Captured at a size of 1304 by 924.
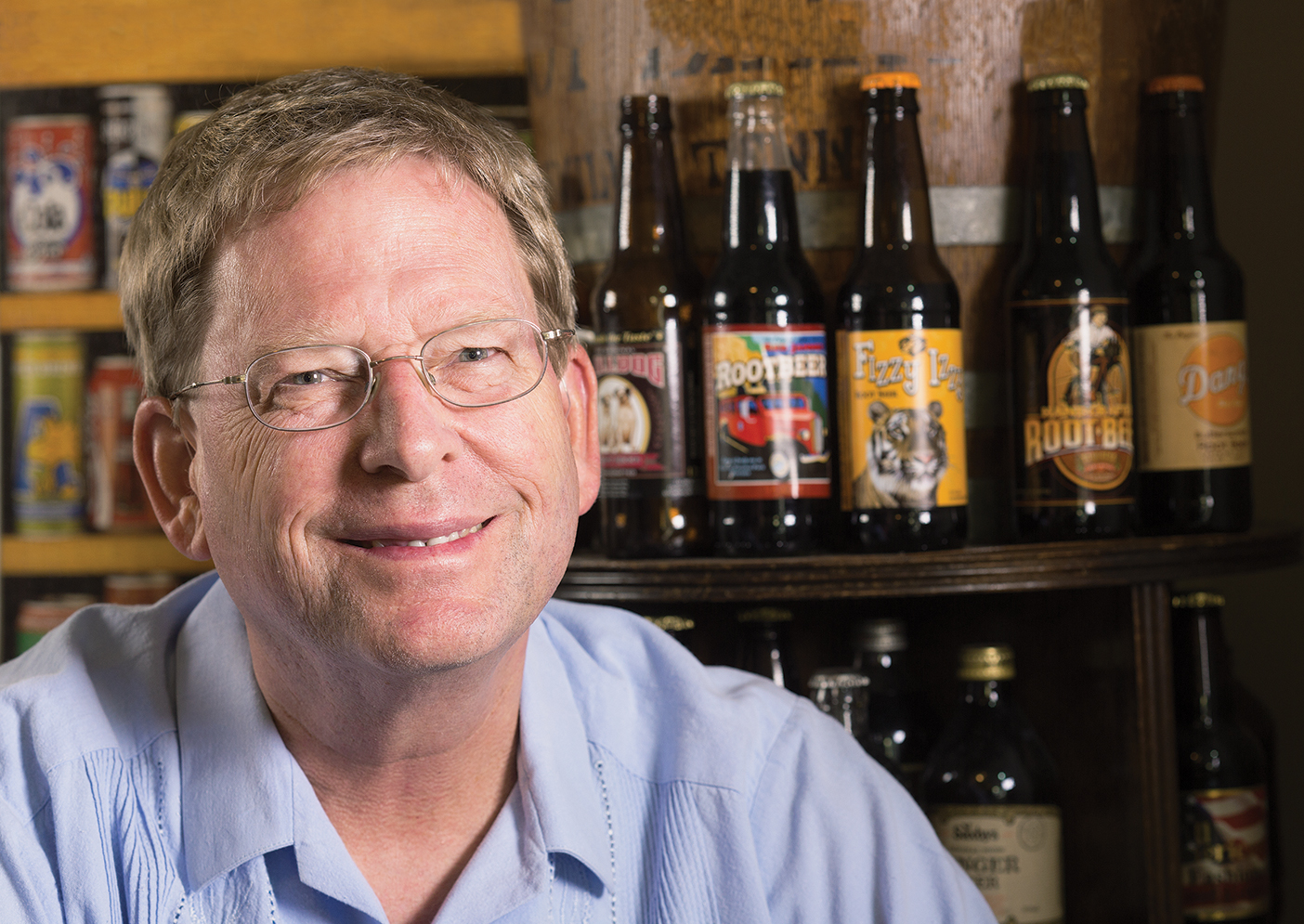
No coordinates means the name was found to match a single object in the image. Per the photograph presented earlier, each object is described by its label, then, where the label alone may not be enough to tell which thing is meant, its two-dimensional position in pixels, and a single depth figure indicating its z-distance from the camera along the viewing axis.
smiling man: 1.19
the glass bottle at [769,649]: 1.45
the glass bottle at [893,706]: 1.42
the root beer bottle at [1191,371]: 1.39
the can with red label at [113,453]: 1.68
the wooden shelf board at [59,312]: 1.67
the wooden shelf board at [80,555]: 1.68
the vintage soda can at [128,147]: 1.67
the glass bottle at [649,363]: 1.38
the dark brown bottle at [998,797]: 1.38
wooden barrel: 1.40
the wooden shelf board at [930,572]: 1.35
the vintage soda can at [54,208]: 1.68
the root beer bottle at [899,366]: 1.36
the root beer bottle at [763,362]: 1.36
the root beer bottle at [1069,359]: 1.37
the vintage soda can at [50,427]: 1.68
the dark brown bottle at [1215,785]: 1.41
